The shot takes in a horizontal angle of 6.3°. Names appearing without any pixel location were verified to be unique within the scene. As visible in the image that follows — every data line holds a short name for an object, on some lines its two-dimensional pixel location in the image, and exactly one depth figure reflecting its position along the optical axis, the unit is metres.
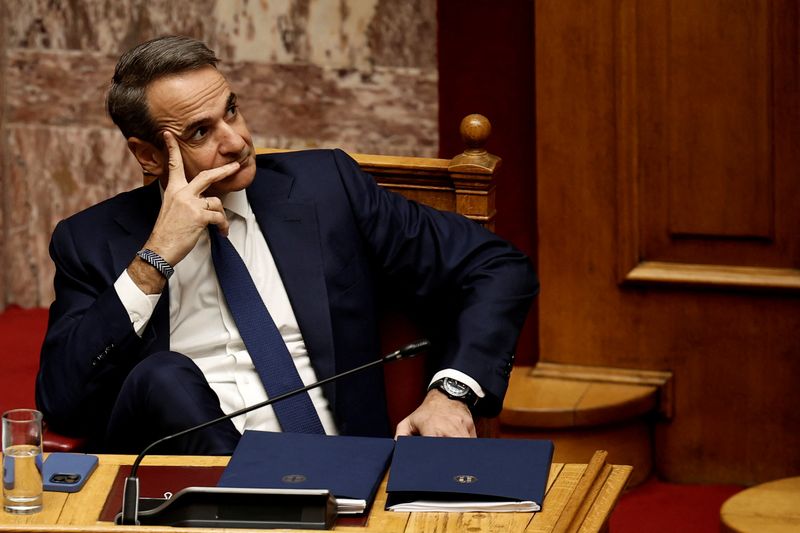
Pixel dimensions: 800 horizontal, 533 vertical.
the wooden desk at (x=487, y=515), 10.55
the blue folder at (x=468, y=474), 10.60
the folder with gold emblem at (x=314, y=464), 10.64
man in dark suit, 11.25
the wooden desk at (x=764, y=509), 11.73
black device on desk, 10.54
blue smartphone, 10.70
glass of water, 10.62
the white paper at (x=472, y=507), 10.60
